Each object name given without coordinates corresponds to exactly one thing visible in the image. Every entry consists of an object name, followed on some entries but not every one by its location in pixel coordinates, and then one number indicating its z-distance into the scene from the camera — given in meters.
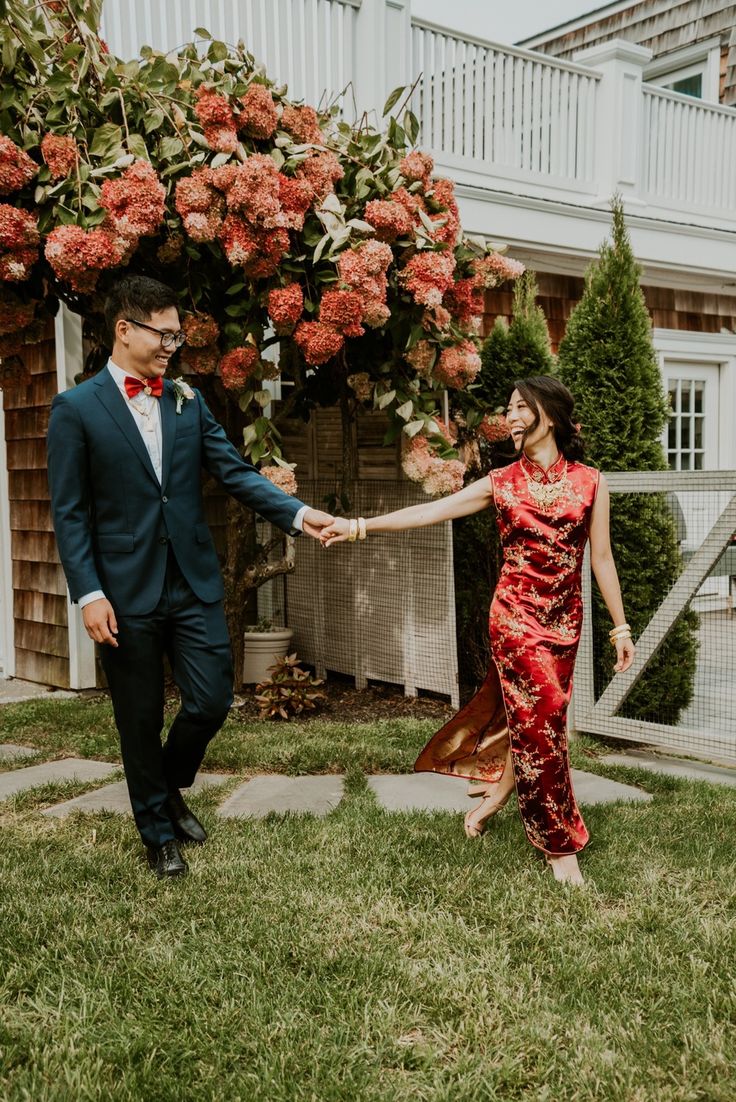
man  3.25
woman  3.39
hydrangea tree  4.84
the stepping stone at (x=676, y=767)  4.95
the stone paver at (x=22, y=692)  6.37
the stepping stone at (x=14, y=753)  4.88
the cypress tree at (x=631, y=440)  5.69
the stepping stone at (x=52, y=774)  4.43
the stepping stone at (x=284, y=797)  4.11
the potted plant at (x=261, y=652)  6.73
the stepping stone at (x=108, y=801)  4.07
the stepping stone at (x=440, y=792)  4.21
